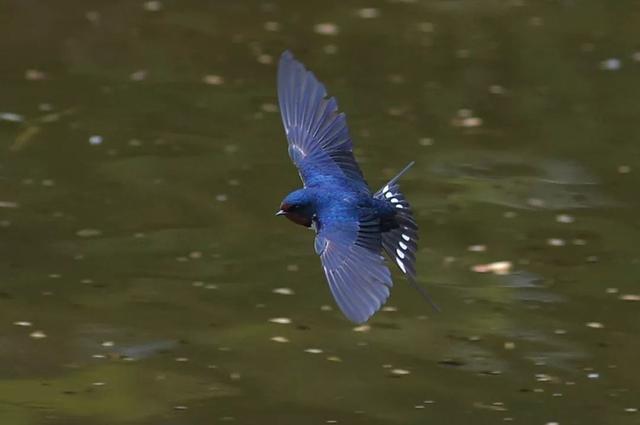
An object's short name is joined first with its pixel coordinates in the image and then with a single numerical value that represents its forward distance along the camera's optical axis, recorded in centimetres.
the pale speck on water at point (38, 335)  1117
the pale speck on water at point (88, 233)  1316
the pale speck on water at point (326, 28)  1905
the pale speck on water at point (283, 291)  1213
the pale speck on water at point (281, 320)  1158
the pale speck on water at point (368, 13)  1977
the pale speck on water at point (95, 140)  1538
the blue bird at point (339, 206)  787
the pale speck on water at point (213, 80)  1730
